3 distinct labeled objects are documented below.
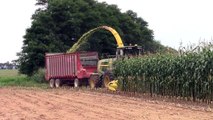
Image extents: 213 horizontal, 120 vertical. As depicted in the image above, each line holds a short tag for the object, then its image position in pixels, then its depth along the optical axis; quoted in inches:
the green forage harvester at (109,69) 1148.1
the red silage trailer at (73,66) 1304.1
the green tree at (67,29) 1897.1
